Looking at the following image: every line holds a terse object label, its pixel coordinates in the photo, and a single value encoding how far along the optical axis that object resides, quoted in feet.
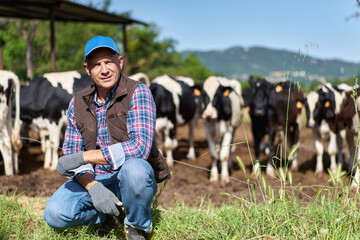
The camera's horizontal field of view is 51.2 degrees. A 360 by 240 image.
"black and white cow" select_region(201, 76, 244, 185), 20.16
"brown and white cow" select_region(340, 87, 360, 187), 18.49
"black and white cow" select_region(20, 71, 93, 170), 21.38
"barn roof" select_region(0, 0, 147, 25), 29.10
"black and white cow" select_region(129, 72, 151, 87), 25.74
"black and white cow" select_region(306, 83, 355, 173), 21.22
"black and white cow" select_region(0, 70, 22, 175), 18.11
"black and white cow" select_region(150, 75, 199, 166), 23.50
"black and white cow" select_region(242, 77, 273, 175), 21.62
